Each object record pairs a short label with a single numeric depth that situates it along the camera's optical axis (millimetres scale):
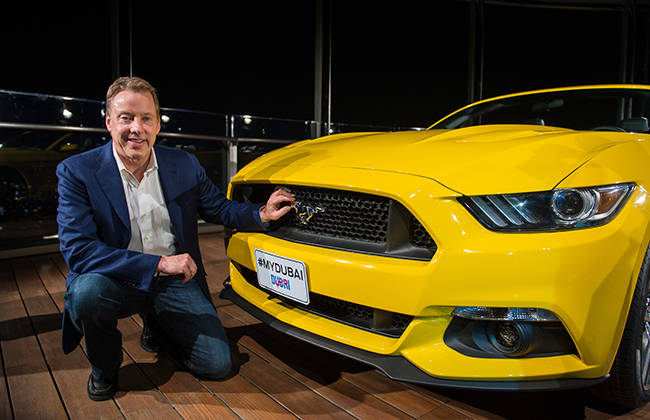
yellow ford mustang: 1053
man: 1387
